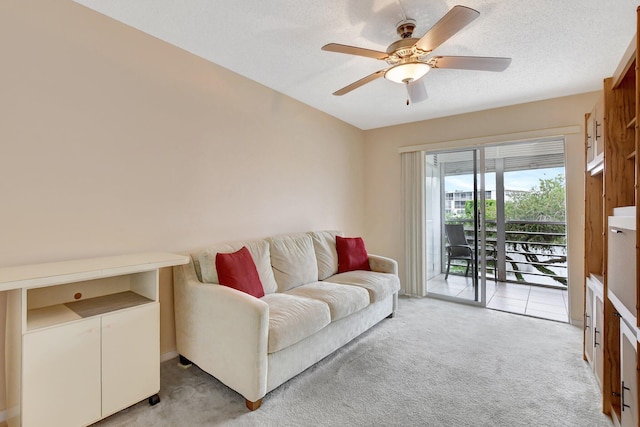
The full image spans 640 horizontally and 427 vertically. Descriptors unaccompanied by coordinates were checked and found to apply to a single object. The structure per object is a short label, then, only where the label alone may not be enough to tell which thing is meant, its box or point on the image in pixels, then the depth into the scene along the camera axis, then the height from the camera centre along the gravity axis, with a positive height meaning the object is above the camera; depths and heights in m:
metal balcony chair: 4.15 -0.44
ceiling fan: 1.80 +1.02
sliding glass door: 4.00 -0.14
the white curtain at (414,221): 4.32 -0.08
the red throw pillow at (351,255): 3.56 -0.48
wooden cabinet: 1.43 -0.17
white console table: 1.46 -0.67
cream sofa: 1.87 -0.72
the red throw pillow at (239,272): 2.28 -0.44
